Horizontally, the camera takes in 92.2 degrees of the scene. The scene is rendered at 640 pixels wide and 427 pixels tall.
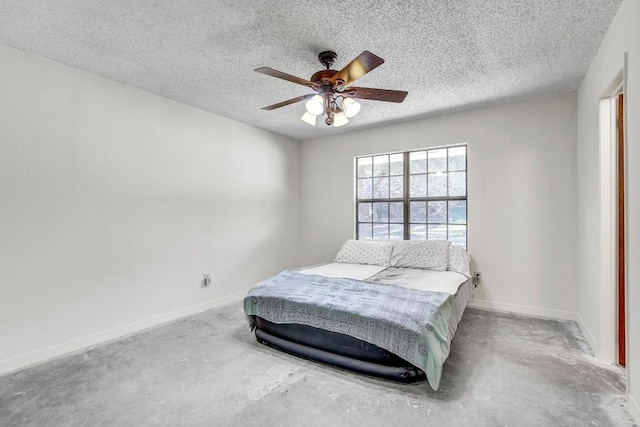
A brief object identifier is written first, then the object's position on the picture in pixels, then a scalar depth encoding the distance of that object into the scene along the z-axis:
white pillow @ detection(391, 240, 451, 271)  3.68
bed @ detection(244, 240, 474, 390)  2.09
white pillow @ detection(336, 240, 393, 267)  4.09
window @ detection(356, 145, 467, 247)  4.12
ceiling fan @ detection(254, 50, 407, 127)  2.07
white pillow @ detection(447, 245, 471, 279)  3.56
